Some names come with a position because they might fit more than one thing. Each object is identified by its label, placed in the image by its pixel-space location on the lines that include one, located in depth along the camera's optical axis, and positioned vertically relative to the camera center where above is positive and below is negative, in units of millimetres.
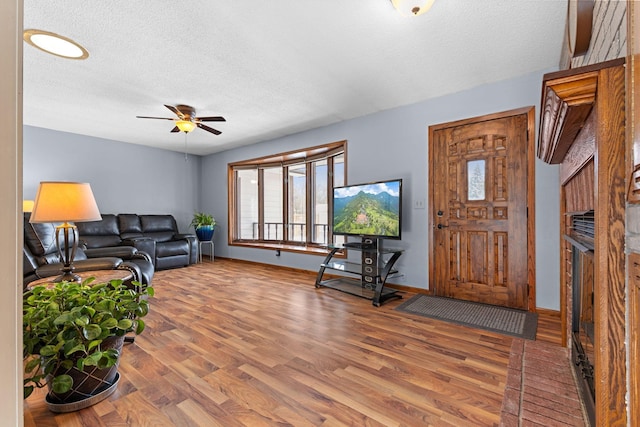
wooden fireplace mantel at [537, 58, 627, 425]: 836 +14
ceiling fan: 3512 +1173
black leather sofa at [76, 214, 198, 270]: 4695 -369
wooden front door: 2975 +63
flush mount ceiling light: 1818 +1294
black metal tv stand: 3293 -652
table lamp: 1860 +60
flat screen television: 3344 +65
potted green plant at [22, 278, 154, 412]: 1345 -564
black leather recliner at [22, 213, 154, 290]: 2385 -397
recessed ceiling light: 2178 +1328
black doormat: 2477 -930
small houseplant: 5906 -217
